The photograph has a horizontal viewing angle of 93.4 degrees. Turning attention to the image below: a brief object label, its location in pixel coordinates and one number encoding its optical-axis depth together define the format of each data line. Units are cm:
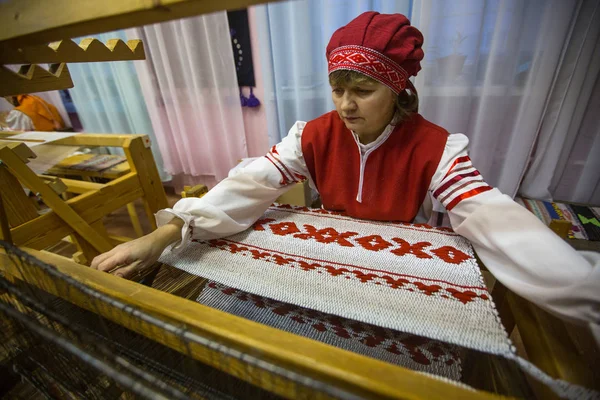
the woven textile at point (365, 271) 56
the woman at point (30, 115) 259
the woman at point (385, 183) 56
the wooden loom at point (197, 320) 32
